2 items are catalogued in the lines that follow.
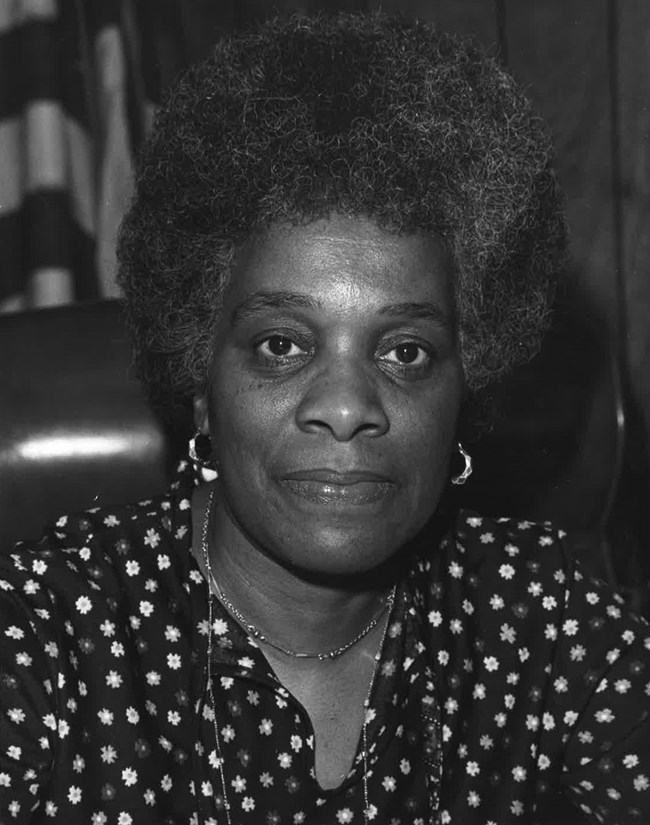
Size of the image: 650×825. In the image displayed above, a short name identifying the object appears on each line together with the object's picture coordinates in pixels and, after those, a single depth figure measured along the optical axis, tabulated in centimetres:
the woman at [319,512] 115
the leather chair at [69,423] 131
